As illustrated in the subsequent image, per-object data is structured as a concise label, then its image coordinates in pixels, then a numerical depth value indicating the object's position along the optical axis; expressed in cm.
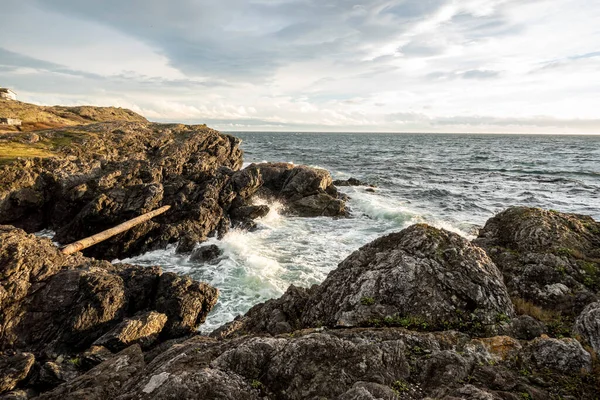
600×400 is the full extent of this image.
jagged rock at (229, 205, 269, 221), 3516
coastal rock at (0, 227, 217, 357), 1420
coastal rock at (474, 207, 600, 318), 1073
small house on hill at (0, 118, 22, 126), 5116
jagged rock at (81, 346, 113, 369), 1184
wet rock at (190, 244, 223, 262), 2539
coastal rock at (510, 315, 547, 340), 850
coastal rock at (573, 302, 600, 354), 754
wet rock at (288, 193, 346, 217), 3872
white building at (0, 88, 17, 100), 7642
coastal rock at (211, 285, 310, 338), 1062
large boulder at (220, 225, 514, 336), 903
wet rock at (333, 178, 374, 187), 5516
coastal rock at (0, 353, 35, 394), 1080
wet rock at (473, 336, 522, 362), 720
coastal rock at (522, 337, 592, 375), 663
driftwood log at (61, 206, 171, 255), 2329
